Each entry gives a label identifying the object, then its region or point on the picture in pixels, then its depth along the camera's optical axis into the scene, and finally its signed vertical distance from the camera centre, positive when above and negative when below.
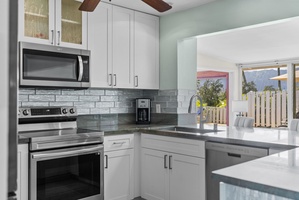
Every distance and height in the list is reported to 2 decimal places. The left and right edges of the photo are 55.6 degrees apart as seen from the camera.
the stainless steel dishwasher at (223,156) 2.28 -0.48
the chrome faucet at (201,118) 3.25 -0.21
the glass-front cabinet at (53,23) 2.75 +0.79
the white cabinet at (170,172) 2.68 -0.74
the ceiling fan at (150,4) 2.14 +0.74
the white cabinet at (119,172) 2.97 -0.78
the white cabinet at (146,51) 3.67 +0.65
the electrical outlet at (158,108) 3.89 -0.11
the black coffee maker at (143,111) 3.84 -0.15
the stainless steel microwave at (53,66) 2.70 +0.34
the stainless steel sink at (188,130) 3.15 -0.35
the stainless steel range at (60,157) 2.41 -0.52
